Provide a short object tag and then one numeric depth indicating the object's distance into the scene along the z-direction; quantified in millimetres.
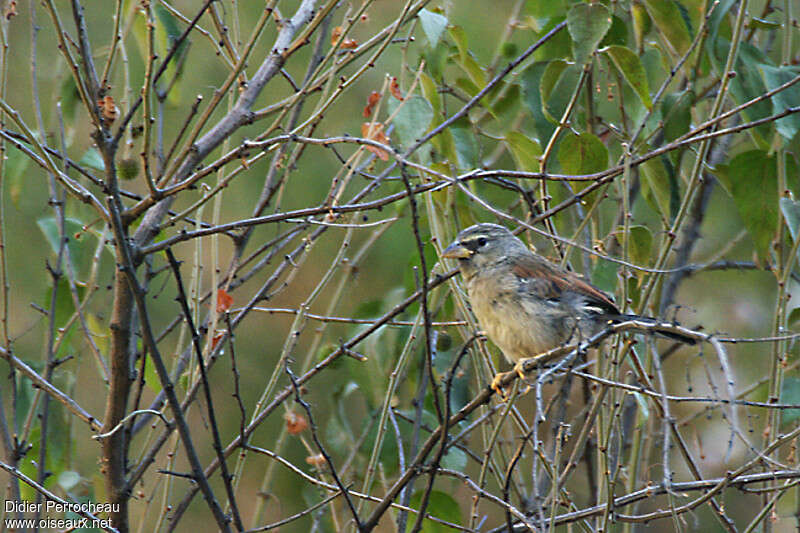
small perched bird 7449
